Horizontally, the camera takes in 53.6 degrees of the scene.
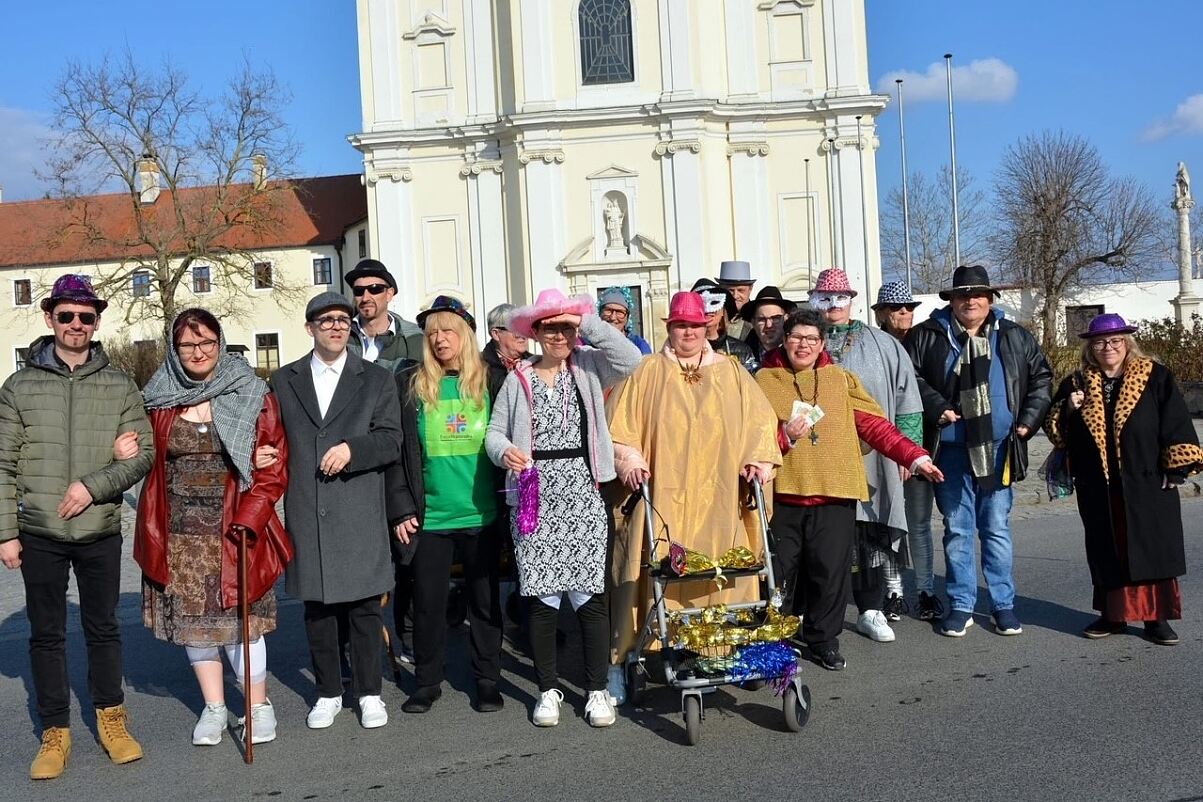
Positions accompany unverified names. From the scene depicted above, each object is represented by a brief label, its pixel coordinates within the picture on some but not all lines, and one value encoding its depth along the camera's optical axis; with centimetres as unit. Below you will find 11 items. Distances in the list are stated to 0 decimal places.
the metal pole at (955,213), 4384
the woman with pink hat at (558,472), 581
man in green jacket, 534
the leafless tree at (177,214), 3259
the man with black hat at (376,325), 709
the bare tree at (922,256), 6350
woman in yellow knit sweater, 657
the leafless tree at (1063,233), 5231
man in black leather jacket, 718
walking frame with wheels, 534
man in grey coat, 580
